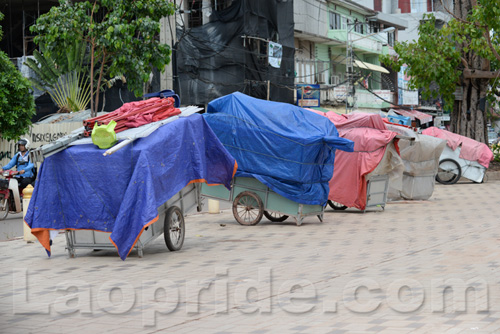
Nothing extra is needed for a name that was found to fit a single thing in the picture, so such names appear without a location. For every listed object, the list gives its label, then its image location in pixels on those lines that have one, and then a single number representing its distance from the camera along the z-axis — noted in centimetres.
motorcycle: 1597
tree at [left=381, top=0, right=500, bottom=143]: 2620
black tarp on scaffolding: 3091
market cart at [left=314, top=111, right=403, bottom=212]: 1592
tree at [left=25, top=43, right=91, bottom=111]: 2544
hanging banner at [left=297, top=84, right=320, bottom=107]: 3866
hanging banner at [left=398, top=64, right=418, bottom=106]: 5341
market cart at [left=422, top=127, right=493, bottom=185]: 2406
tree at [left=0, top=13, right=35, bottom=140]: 1959
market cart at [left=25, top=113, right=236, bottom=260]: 931
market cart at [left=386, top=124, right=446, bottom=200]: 1877
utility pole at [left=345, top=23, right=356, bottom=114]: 4305
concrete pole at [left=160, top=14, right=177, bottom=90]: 2759
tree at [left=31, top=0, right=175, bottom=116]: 1886
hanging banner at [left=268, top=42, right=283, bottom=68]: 3456
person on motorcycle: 1677
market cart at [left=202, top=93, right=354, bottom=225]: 1348
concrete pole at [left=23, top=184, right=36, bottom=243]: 1186
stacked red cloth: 996
